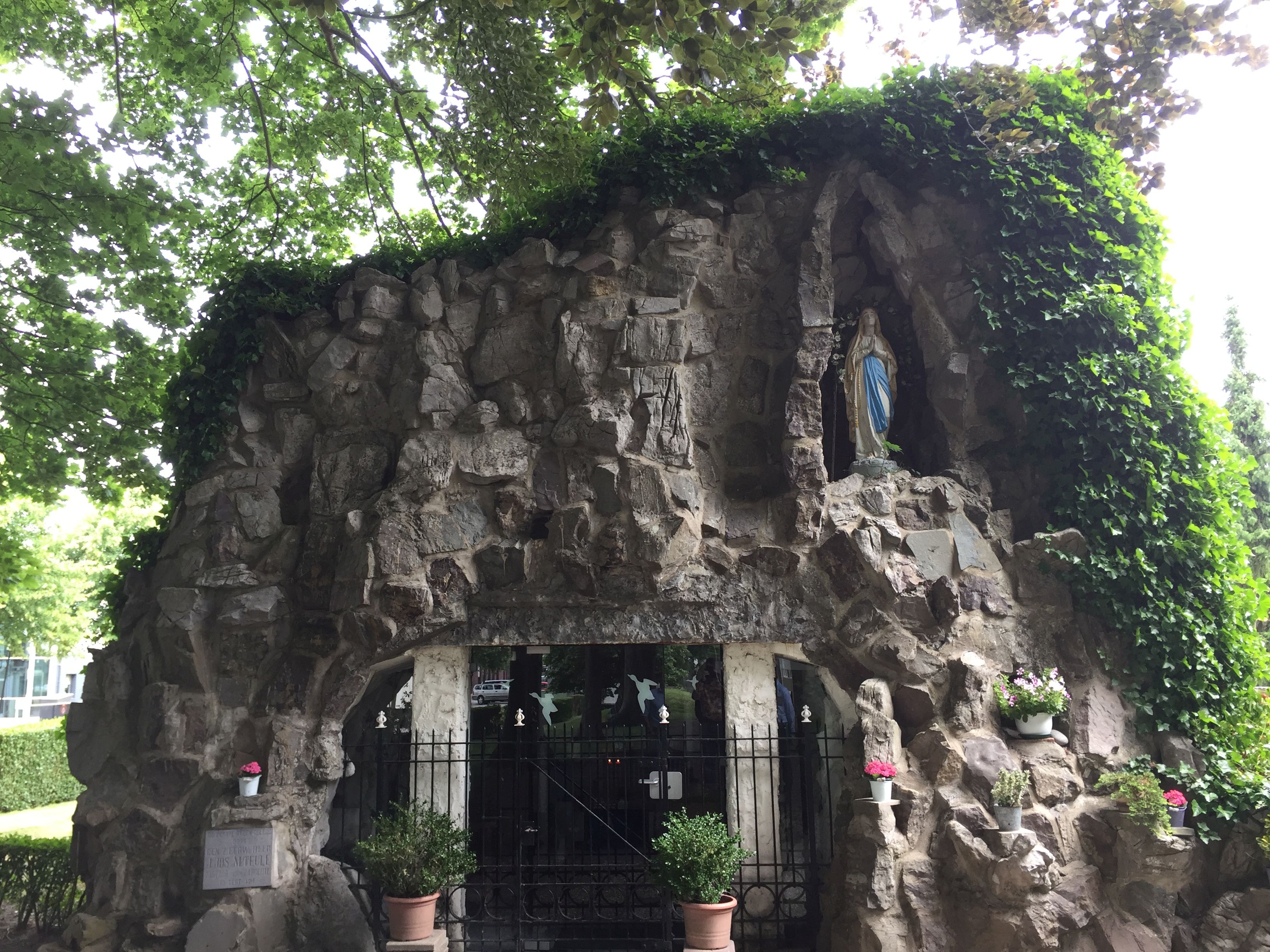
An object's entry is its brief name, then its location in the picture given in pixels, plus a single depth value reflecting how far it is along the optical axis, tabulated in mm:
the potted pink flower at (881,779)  6418
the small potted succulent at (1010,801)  6160
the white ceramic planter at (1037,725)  6688
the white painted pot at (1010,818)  6160
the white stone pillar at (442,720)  7781
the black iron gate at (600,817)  7359
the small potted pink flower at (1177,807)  6039
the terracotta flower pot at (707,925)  6281
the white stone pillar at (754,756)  7609
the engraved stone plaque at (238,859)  6777
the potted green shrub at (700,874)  6297
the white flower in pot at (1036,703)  6664
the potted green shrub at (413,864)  6570
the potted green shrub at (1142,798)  6027
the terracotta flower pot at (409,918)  6551
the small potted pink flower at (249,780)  6918
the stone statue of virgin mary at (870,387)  8008
